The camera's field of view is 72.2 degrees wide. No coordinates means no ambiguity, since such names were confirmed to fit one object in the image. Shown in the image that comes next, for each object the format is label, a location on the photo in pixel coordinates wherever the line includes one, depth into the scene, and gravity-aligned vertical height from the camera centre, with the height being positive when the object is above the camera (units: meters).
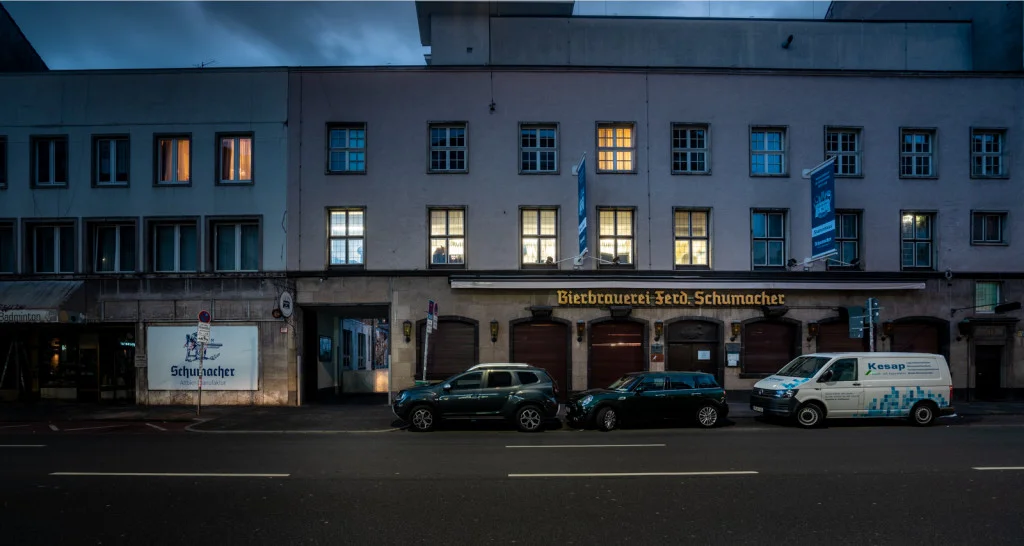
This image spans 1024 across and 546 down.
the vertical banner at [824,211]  21.05 +2.31
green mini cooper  16.58 -2.76
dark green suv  16.47 -2.74
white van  17.14 -2.54
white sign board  22.50 -2.33
